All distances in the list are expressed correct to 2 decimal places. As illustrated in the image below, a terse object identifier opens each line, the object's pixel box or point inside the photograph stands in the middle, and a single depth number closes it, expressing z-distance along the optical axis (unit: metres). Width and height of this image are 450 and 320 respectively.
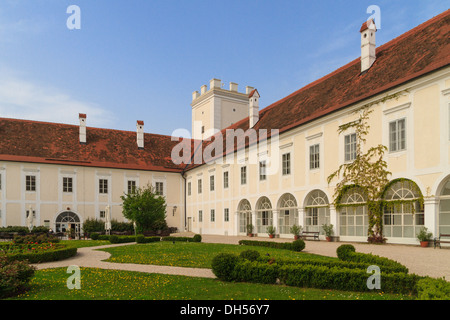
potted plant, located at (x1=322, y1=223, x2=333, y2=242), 21.33
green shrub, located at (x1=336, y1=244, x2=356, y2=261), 11.77
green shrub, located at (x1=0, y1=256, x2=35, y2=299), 8.54
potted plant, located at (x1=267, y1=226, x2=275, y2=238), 26.30
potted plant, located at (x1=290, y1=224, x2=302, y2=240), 23.53
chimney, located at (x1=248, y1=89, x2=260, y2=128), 31.73
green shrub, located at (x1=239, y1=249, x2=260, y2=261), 10.50
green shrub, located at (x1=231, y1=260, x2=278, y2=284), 9.30
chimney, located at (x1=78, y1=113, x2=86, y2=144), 38.31
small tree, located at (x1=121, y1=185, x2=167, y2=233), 27.67
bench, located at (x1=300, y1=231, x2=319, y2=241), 22.25
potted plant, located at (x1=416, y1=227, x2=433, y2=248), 16.14
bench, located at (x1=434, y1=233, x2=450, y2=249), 15.40
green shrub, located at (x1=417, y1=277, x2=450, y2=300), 5.59
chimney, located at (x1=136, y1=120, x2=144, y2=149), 41.38
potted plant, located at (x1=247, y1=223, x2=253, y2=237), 28.81
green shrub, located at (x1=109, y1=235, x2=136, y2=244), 24.22
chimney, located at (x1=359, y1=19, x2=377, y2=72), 21.94
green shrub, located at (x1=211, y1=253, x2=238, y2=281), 9.88
